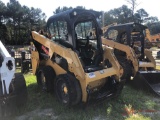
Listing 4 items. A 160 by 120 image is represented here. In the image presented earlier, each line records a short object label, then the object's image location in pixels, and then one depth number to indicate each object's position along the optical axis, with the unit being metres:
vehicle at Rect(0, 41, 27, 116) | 1.99
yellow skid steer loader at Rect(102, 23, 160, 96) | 3.87
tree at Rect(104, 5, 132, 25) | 31.61
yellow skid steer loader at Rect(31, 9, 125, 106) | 2.77
